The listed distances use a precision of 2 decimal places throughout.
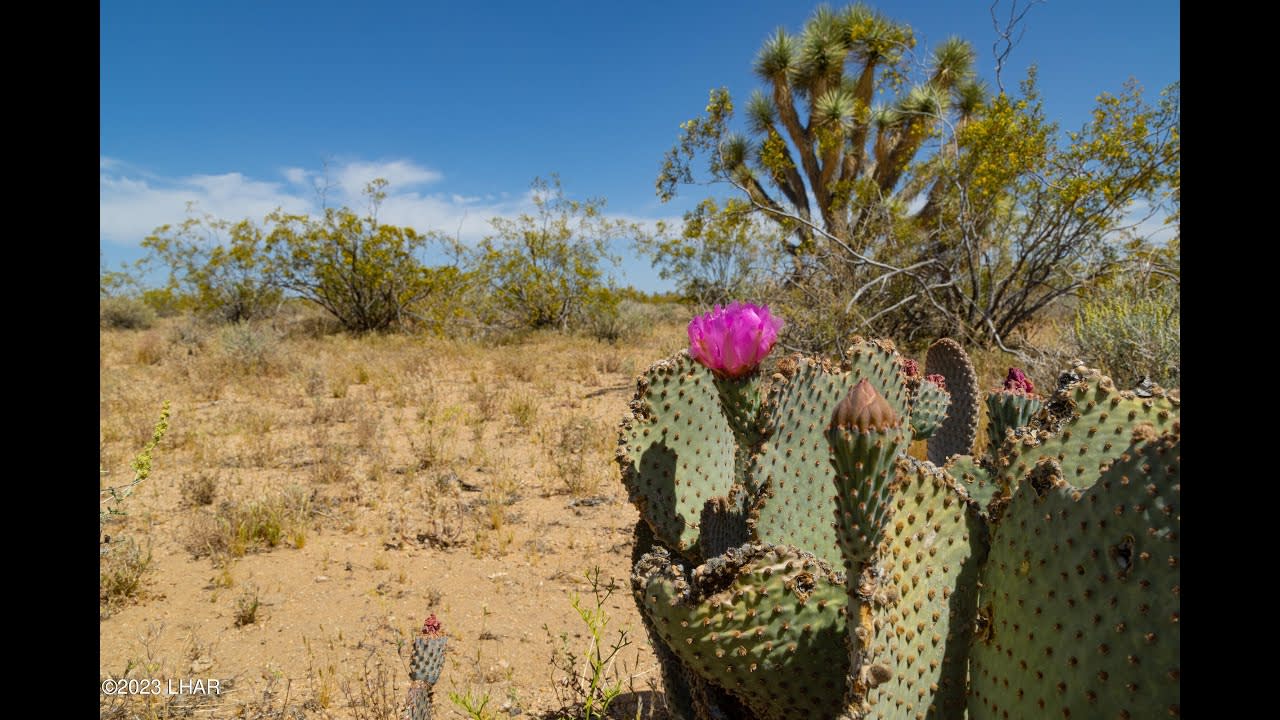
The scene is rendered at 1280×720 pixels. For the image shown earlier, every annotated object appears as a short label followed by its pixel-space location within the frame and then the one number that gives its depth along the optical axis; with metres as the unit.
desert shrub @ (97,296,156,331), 18.06
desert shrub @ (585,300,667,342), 13.59
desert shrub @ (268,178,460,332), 14.23
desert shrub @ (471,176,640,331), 14.13
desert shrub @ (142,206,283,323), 14.84
